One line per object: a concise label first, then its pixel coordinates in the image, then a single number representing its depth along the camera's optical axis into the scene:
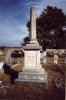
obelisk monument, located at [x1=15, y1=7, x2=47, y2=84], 3.42
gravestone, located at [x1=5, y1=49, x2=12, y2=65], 6.01
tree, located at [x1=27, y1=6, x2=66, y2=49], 11.27
